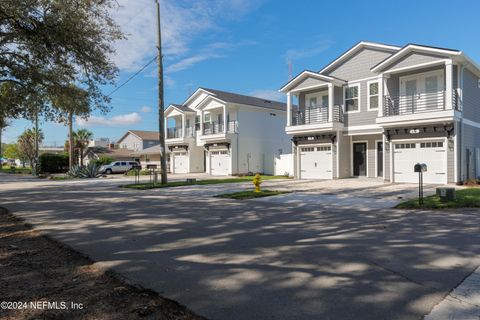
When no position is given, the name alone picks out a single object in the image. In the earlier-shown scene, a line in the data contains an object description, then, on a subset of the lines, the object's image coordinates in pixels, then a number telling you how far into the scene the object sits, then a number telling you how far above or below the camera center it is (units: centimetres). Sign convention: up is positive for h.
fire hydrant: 1698 -73
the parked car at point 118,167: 4688 -12
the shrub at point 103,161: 5267 +72
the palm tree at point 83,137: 5655 +459
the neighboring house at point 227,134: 3341 +299
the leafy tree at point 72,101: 1514 +271
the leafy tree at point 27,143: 6316 +407
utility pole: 2278 +450
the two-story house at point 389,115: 1877 +281
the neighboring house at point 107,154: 6272 +211
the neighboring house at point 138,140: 6688 +480
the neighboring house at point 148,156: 5156 +136
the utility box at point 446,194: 1232 -100
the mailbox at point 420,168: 1229 -14
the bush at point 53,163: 5044 +47
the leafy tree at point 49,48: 1226 +423
